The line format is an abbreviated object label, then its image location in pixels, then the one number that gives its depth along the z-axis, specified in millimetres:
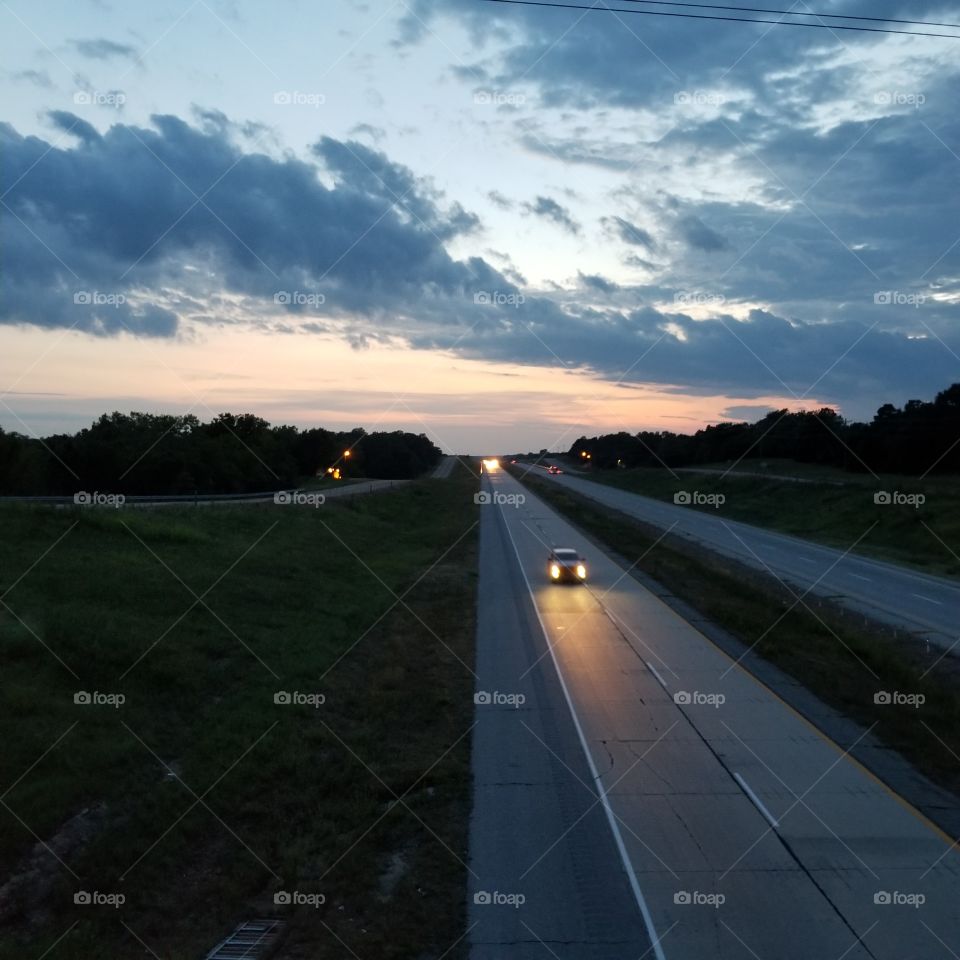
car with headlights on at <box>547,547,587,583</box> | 33219
